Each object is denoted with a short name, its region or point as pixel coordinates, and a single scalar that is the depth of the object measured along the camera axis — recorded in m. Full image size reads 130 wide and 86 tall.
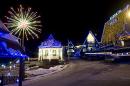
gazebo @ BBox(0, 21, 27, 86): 4.20
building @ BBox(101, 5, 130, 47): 20.33
